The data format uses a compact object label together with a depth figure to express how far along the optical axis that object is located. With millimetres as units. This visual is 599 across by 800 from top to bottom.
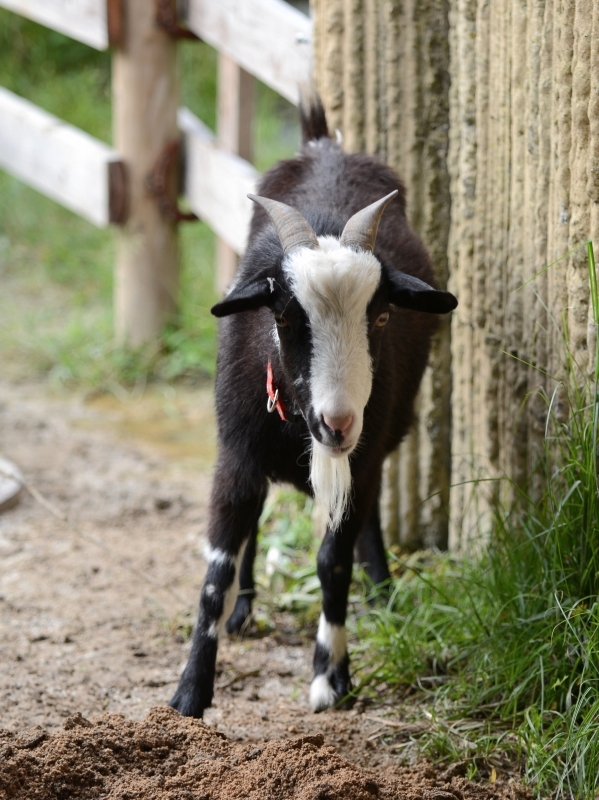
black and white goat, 5328
